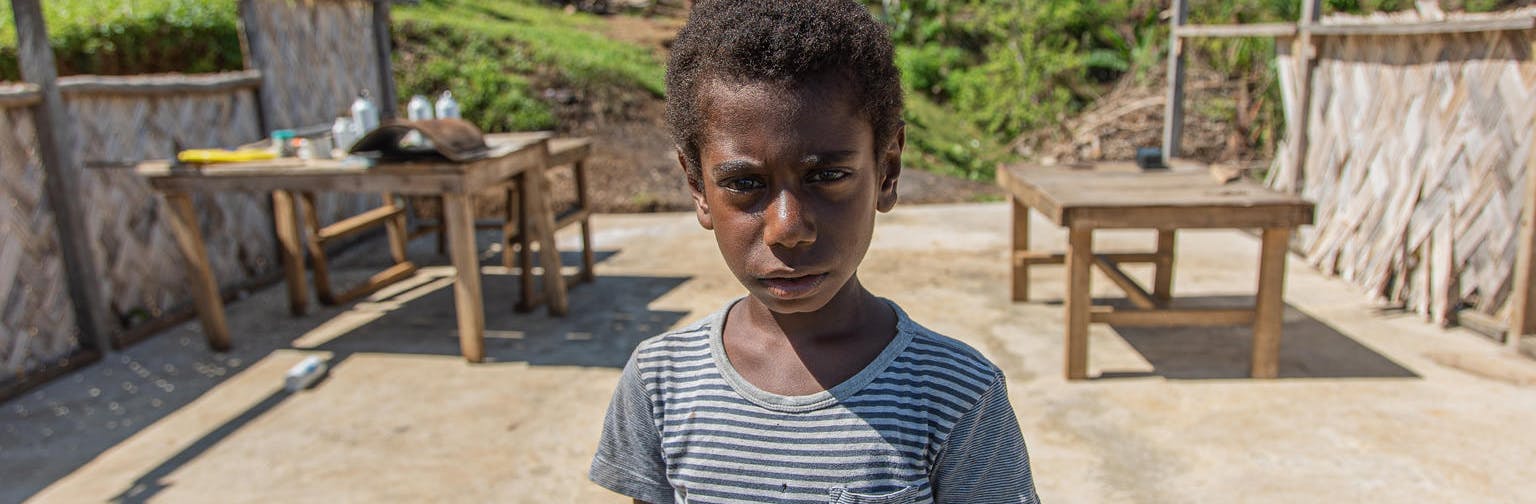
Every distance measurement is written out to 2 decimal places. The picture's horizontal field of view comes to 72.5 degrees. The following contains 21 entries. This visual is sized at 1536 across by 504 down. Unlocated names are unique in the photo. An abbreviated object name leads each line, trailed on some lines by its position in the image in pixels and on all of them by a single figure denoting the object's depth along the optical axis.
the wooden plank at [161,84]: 5.20
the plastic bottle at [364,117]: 5.23
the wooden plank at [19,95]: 4.60
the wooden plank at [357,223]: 6.04
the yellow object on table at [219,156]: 4.97
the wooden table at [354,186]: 4.68
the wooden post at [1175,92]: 7.36
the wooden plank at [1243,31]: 6.52
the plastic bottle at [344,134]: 5.24
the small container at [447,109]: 5.60
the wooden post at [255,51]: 6.32
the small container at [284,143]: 5.18
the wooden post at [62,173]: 4.70
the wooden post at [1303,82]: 6.37
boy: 1.42
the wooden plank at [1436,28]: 4.67
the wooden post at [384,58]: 7.73
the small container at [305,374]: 4.58
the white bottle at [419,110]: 5.41
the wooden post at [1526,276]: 4.55
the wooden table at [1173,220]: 4.20
